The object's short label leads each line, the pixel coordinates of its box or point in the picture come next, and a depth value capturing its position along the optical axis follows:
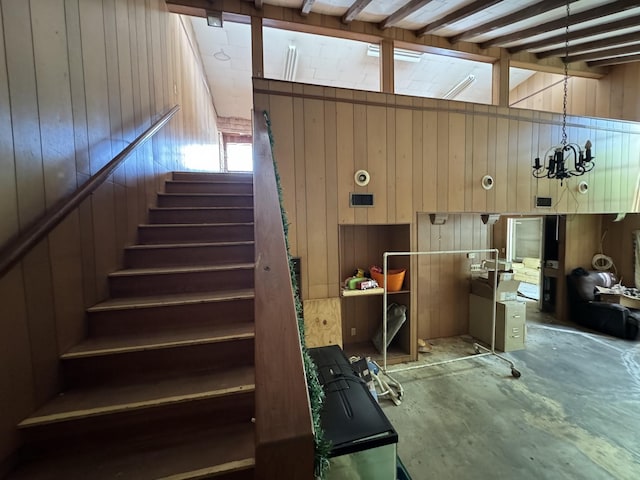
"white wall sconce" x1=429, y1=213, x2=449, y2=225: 4.11
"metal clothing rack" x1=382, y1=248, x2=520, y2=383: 3.25
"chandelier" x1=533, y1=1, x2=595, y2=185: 2.88
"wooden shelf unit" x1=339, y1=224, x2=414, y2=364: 3.80
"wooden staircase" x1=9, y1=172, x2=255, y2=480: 1.13
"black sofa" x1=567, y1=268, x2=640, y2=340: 4.33
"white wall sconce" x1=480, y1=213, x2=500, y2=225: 4.10
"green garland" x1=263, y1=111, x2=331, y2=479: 0.68
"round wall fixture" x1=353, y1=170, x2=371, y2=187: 3.36
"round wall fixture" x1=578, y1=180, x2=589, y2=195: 4.40
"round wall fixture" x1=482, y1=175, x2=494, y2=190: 3.86
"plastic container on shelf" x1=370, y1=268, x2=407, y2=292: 3.60
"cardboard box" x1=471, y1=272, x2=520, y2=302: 4.00
